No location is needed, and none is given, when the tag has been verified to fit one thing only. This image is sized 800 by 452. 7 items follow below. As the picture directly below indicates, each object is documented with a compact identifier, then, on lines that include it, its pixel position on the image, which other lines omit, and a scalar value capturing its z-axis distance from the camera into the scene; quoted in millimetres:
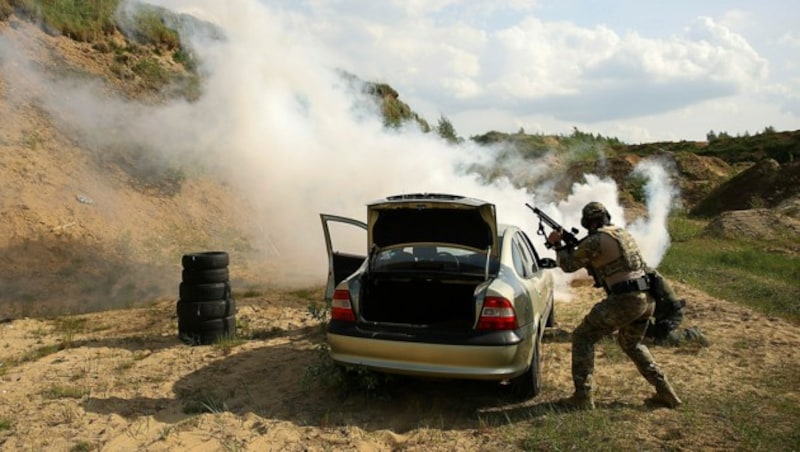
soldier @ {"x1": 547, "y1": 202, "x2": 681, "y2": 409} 4863
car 4590
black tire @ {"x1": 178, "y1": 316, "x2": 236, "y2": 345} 7055
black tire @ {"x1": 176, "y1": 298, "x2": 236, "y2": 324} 7043
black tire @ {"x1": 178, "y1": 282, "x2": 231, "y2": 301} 7056
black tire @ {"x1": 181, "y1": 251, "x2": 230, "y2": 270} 7027
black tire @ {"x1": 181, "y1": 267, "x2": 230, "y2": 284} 7043
